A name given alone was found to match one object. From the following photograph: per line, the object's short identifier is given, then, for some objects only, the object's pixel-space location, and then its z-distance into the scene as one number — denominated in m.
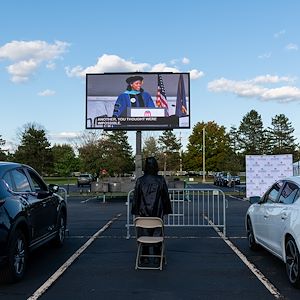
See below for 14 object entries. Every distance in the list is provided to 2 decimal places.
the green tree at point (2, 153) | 52.12
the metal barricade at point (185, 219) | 10.16
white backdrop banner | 18.62
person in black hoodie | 6.40
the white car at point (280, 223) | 5.22
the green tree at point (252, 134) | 75.30
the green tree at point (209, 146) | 71.89
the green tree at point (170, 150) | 64.59
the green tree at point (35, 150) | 54.61
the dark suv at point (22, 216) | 5.21
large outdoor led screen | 18.05
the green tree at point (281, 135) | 76.62
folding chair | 6.04
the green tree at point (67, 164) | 54.02
